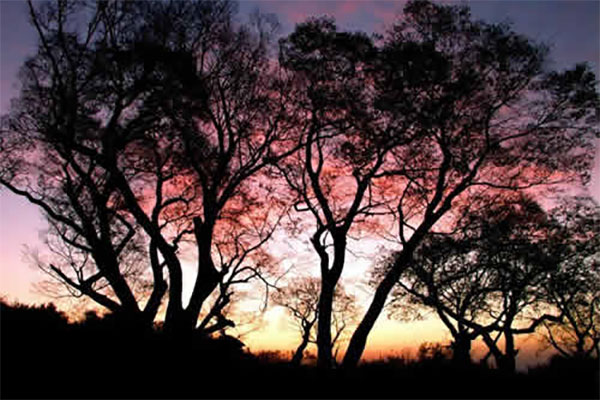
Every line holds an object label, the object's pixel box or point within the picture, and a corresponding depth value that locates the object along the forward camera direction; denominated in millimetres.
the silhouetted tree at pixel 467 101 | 21016
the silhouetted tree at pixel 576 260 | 29484
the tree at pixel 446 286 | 26562
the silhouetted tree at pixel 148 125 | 20469
